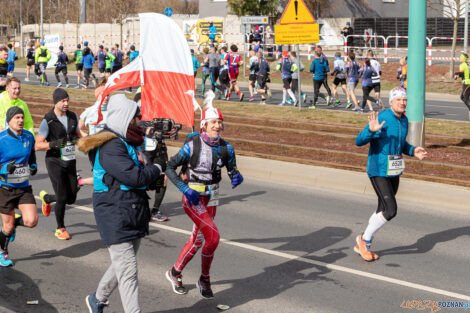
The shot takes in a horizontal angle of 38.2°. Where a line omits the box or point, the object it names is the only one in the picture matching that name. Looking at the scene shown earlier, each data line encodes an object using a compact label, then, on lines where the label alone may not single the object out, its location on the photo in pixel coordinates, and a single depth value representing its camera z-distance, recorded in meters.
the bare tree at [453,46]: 30.51
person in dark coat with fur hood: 5.20
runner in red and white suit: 6.38
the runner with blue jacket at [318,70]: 22.17
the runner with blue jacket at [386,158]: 7.74
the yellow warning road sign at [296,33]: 18.92
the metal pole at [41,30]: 52.76
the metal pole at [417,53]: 14.15
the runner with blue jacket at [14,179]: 7.41
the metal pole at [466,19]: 31.36
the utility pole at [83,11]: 55.56
